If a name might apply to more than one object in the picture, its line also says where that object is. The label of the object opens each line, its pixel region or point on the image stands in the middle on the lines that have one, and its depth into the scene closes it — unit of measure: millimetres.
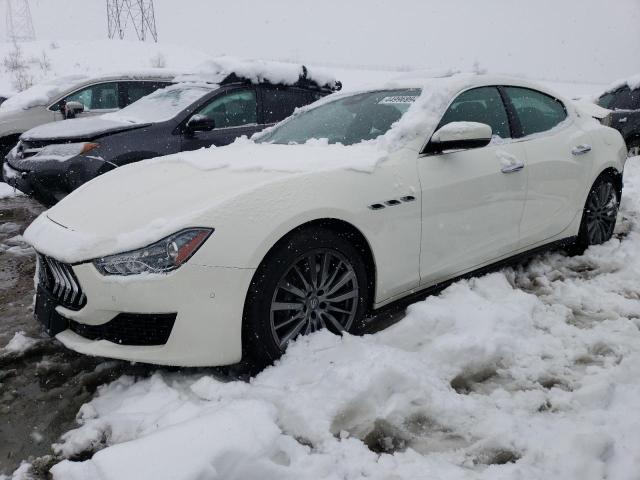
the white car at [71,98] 7168
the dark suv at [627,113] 9375
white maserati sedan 2273
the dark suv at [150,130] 5051
